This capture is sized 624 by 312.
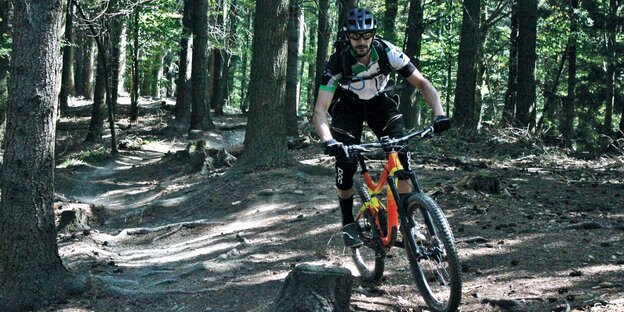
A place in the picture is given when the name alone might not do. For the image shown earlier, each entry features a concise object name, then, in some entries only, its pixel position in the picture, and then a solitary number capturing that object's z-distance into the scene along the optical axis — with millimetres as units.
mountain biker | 5449
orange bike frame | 5371
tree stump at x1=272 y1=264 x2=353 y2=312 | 4855
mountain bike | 4699
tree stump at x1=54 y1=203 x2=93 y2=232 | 10055
